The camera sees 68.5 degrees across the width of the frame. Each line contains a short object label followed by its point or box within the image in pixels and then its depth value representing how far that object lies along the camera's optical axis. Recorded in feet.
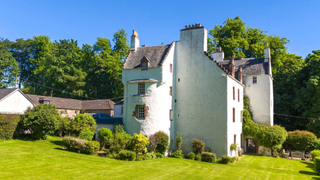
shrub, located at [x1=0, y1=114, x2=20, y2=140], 80.84
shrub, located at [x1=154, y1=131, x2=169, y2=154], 82.33
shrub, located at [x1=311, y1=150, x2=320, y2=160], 78.40
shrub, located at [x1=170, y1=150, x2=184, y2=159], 86.17
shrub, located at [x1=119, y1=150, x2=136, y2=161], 72.38
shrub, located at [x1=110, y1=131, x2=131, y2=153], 76.43
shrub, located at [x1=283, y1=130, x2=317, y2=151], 100.61
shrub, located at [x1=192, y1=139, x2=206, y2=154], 84.38
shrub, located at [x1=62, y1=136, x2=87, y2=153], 73.56
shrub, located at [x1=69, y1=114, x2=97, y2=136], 85.05
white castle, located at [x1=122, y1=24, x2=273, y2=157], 85.46
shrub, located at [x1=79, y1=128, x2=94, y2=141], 80.33
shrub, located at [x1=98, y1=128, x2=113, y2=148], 80.48
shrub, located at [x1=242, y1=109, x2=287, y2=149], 98.78
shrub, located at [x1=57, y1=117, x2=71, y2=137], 95.61
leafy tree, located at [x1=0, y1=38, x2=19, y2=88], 192.13
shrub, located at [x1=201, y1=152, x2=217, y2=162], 80.74
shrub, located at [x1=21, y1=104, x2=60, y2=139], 82.33
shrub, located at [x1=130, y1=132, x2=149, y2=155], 77.54
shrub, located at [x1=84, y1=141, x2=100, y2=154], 72.69
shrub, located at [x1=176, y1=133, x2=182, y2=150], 89.40
